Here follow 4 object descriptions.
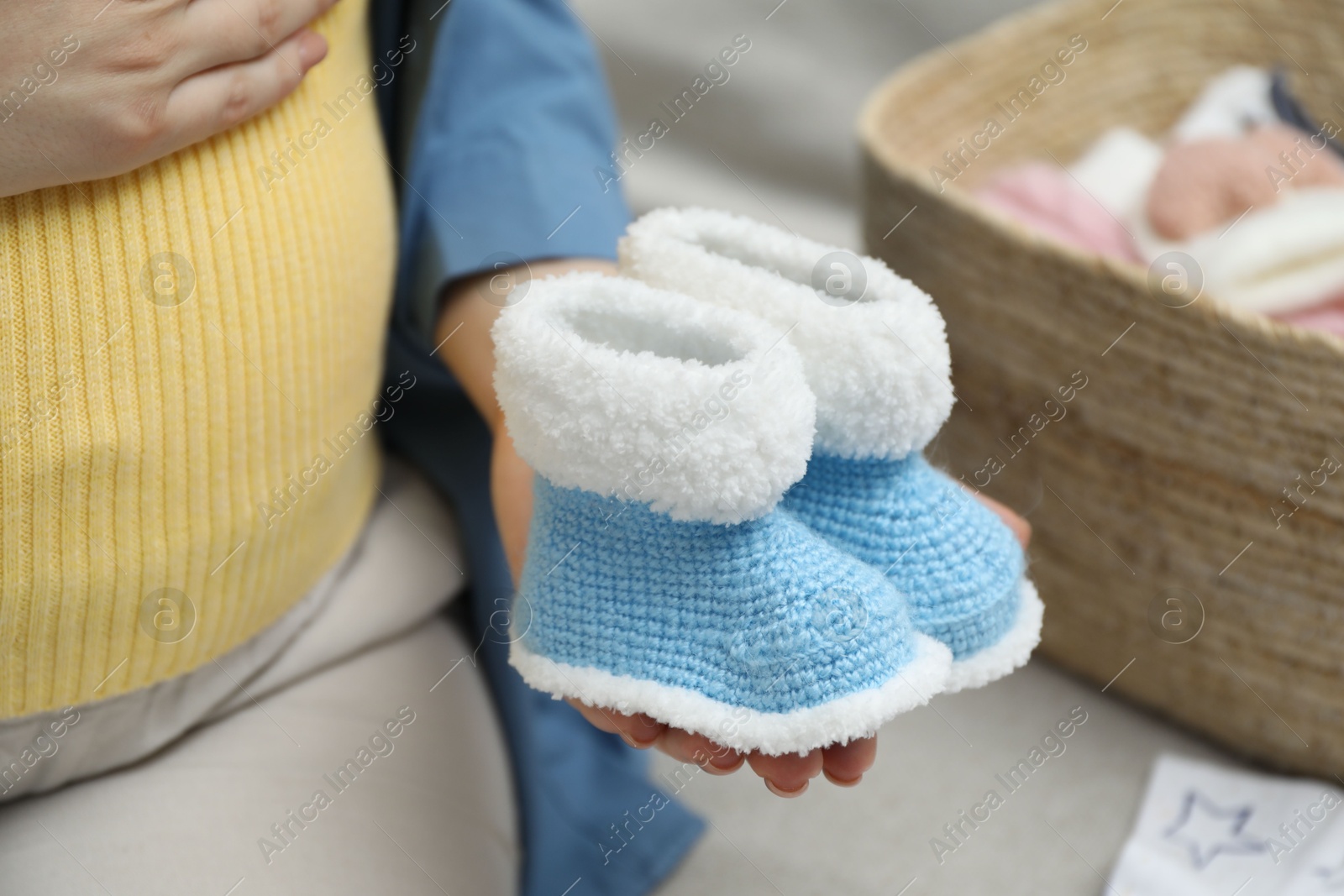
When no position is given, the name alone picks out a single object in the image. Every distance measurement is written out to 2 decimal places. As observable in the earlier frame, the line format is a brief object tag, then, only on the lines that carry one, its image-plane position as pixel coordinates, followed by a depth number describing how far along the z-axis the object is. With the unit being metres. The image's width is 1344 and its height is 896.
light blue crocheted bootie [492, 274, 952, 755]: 0.66
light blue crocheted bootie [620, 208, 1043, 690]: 0.68
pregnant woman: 0.67
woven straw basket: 0.83
